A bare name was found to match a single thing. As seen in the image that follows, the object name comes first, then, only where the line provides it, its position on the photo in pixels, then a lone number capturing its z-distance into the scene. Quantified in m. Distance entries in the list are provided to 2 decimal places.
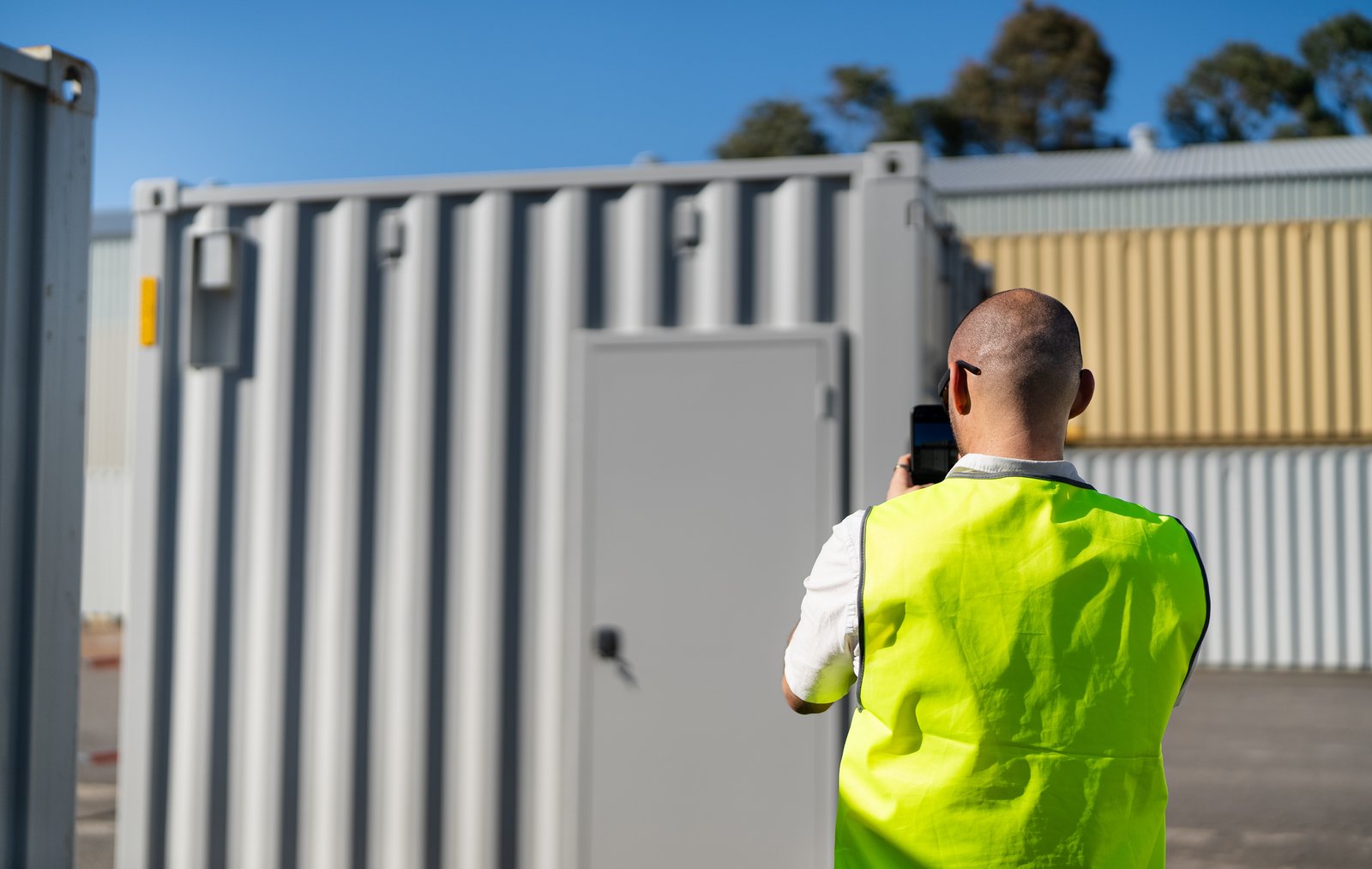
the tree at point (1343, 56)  48.19
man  1.83
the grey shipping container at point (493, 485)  4.21
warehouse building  16.11
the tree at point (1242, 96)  48.75
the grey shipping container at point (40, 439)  3.13
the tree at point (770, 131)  51.88
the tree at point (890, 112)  50.88
